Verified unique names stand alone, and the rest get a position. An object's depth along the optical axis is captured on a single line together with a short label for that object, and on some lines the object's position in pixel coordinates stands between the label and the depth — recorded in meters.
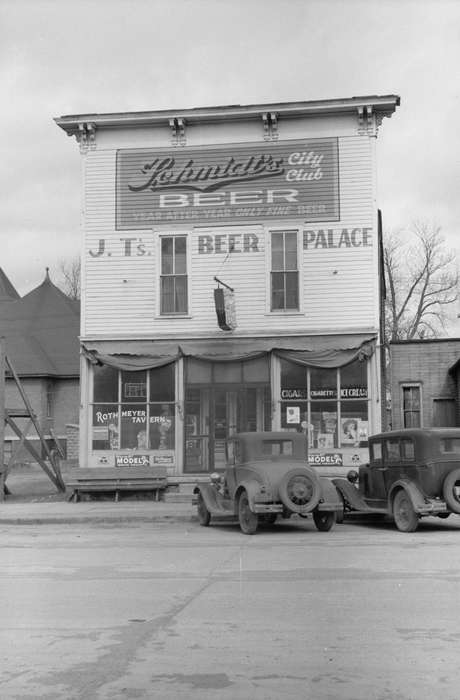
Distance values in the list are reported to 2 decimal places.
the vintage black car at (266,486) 14.66
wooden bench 21.17
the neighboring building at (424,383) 29.03
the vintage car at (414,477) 14.61
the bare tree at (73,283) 67.94
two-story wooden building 21.78
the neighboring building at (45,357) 36.50
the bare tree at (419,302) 59.62
